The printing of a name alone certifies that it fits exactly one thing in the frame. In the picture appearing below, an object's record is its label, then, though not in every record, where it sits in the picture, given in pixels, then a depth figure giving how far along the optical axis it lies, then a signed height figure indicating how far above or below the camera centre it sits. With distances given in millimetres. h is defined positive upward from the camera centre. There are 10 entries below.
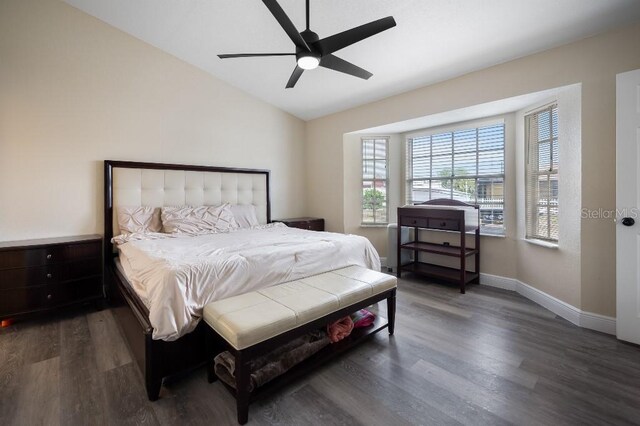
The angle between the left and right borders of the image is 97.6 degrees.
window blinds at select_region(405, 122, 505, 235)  3760 +619
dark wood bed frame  1665 -870
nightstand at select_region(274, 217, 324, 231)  4583 -181
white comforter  1706 -406
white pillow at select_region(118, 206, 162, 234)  3277 -79
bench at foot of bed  1519 -648
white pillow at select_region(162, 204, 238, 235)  3414 -93
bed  1707 -373
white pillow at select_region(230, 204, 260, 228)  4113 -42
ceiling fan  1921 +1268
